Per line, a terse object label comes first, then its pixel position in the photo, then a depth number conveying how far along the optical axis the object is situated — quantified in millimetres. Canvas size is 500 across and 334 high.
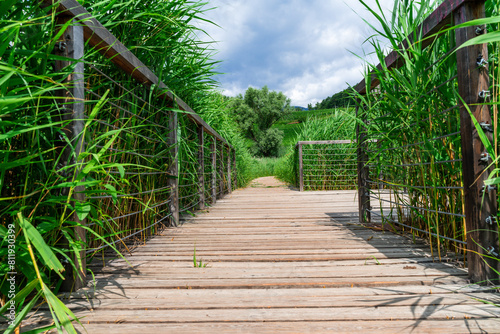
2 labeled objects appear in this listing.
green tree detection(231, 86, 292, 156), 22406
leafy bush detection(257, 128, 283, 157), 22328
